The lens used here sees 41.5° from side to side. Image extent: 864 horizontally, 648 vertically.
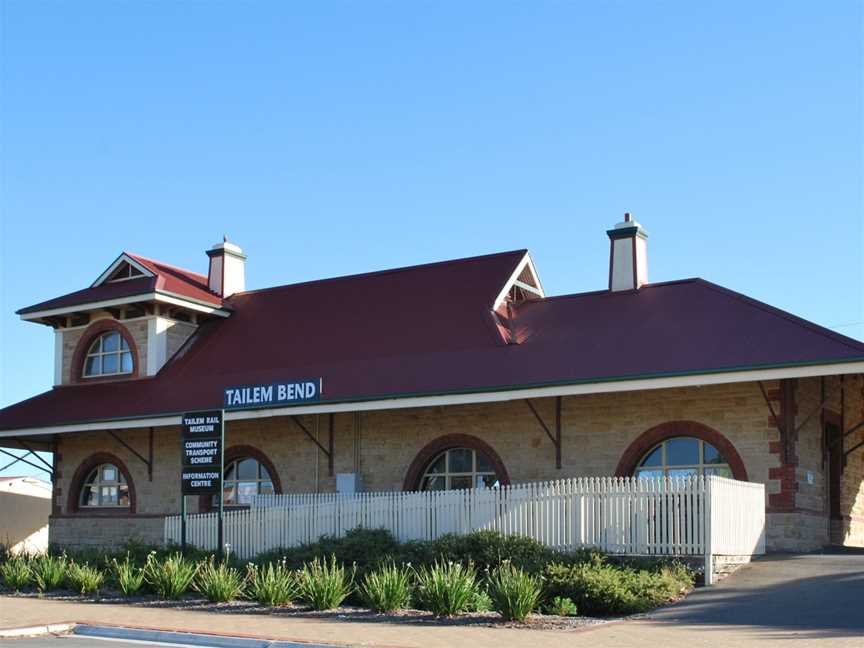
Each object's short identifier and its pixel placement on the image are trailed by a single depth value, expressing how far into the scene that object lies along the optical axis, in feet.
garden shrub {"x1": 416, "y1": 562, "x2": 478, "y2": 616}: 47.55
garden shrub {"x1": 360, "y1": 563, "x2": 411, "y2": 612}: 49.80
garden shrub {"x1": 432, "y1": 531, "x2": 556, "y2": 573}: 57.06
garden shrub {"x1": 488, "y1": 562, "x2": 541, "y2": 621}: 46.06
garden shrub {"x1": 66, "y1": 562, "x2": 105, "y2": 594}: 61.57
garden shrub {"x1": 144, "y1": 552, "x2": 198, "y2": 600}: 57.57
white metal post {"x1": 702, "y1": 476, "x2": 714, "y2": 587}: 53.36
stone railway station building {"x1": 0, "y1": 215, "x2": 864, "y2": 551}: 65.46
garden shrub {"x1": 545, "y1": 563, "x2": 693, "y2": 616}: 48.21
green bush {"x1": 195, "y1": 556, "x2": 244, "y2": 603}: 54.95
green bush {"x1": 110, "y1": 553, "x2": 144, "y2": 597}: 59.57
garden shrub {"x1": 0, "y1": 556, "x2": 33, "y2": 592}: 65.31
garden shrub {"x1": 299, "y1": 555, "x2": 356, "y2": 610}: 51.44
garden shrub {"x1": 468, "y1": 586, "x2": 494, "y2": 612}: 48.21
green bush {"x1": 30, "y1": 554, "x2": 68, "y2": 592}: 64.23
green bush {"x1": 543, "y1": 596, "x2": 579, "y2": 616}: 48.29
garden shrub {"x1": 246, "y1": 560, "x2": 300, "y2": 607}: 53.42
